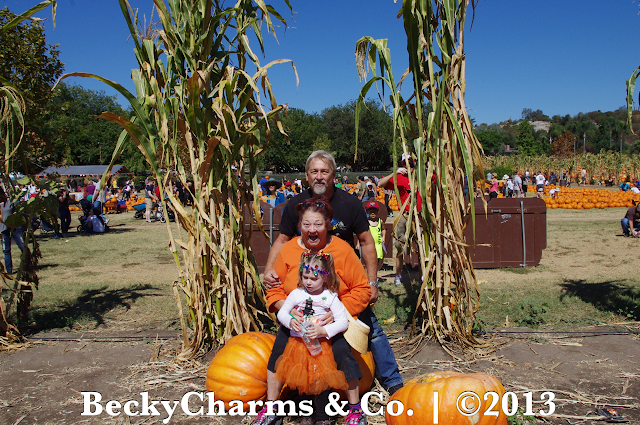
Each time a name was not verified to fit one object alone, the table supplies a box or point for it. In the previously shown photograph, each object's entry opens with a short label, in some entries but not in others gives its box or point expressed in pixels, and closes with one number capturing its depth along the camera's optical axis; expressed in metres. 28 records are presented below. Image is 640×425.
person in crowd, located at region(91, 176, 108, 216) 14.61
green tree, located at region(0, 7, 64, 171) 10.24
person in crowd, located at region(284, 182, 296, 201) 20.57
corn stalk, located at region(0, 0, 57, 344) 4.15
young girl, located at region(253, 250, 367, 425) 2.62
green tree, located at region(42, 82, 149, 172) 56.47
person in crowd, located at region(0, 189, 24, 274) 7.31
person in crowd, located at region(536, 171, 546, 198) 22.64
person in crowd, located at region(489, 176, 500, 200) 17.53
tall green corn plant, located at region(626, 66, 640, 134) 4.03
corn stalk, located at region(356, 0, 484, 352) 3.69
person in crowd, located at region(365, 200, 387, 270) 7.03
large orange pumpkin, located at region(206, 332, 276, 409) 3.06
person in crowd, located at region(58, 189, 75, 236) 14.01
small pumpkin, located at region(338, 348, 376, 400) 3.00
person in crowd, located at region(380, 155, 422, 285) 4.46
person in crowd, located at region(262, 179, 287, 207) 9.36
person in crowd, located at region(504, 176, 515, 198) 22.19
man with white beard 3.15
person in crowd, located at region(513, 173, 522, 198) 21.83
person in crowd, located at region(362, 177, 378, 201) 15.43
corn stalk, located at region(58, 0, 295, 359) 3.63
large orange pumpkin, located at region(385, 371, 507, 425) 2.51
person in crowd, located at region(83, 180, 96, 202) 18.56
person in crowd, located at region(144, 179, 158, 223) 17.13
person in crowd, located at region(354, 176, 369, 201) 14.57
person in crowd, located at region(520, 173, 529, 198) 23.88
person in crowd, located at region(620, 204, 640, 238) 10.64
